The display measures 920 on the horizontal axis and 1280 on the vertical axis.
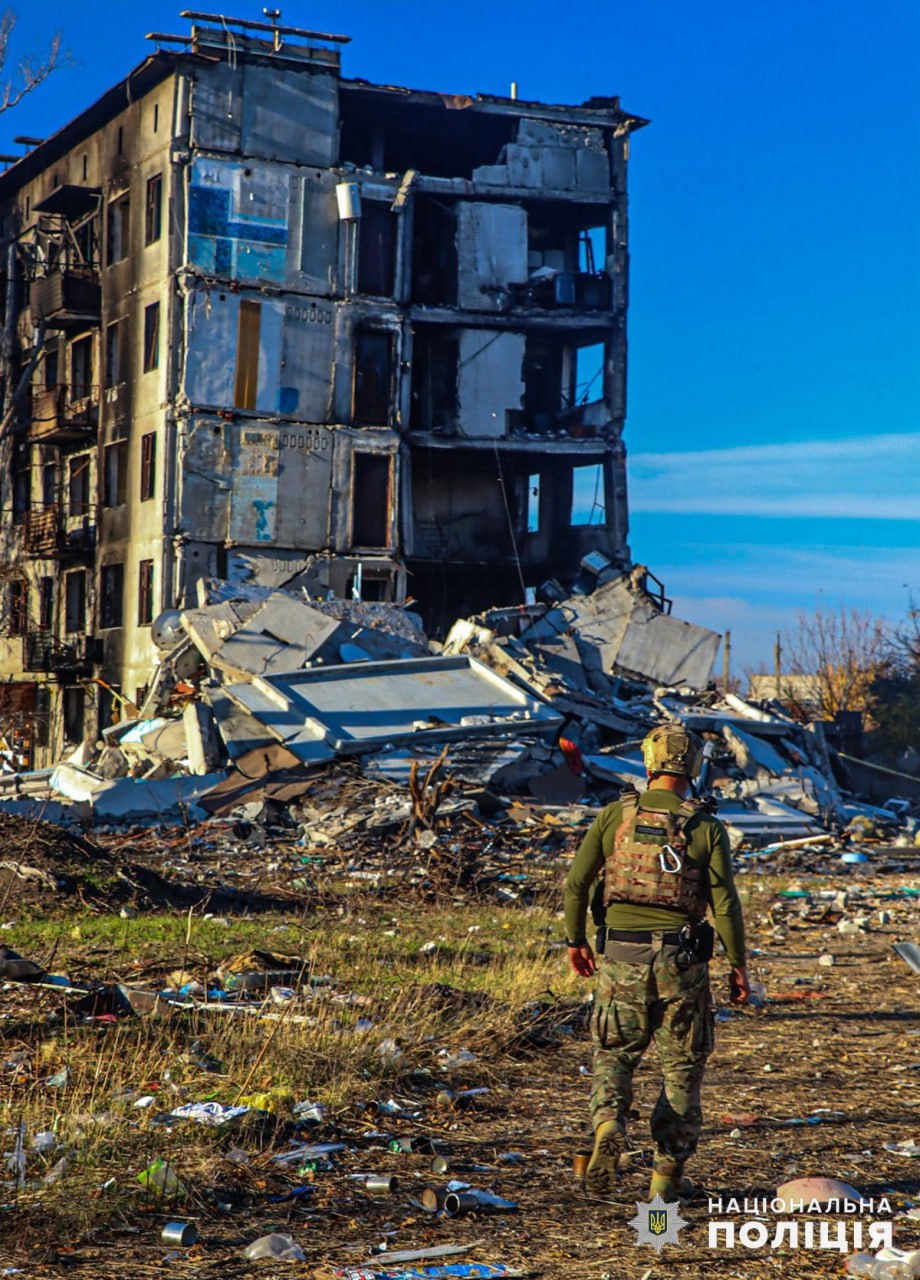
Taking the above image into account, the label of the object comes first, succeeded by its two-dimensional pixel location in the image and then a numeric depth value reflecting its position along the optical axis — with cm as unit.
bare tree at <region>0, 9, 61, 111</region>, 2880
